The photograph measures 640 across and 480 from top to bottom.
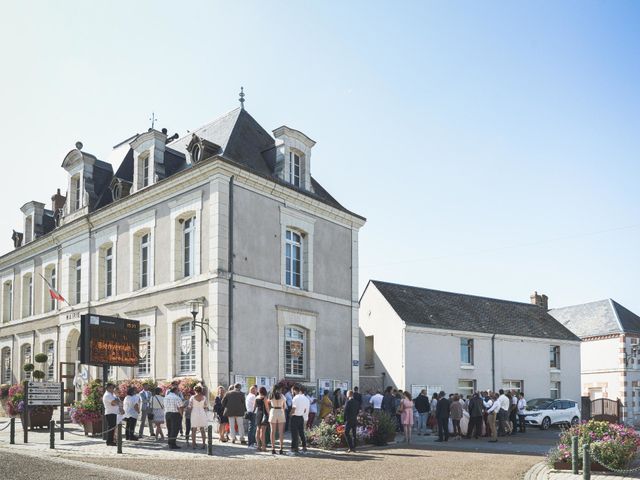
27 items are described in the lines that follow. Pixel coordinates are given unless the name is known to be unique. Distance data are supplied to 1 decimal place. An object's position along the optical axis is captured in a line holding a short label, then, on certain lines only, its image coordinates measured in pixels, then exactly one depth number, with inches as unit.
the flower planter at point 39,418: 743.1
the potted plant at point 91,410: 677.3
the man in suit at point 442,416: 736.3
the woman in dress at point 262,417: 591.5
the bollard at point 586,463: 379.9
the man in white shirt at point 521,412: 900.6
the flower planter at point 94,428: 682.1
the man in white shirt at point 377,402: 783.1
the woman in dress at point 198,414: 582.6
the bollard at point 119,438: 547.4
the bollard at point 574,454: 434.7
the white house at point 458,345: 1157.1
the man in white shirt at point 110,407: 626.8
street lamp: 750.5
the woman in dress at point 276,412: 580.4
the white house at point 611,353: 1542.8
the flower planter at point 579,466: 461.1
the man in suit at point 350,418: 603.8
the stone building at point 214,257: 773.9
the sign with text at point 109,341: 674.8
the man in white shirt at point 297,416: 581.3
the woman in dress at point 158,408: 649.0
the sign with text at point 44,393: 669.9
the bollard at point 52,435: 573.9
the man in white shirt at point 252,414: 632.4
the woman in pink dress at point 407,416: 708.2
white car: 1039.6
